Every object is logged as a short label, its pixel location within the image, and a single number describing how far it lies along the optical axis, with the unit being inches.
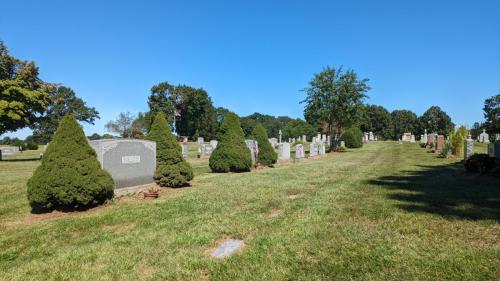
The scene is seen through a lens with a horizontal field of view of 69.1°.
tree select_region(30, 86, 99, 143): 2950.3
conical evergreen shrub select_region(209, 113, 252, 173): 671.1
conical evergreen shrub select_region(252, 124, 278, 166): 820.0
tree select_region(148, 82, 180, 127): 3339.1
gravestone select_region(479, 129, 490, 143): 1770.4
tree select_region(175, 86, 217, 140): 3528.5
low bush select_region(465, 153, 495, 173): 563.2
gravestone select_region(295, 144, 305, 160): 1019.3
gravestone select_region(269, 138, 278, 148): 1401.5
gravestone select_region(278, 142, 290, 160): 983.6
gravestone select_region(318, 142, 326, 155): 1243.9
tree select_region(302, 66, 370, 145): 1355.8
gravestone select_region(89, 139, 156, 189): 413.1
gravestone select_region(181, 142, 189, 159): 1158.7
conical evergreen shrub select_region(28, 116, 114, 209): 326.0
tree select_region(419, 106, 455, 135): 3912.4
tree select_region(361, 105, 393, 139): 4099.4
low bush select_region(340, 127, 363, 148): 1758.6
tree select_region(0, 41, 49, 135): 1089.1
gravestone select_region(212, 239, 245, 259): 207.6
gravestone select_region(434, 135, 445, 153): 1112.1
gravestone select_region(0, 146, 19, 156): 1445.6
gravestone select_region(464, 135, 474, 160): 724.0
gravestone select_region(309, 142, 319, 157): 1160.2
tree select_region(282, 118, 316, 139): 4325.8
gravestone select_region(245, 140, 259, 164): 799.7
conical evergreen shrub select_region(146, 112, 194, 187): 472.7
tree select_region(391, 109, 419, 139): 4082.2
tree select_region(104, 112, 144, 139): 2479.6
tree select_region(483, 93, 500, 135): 2843.5
